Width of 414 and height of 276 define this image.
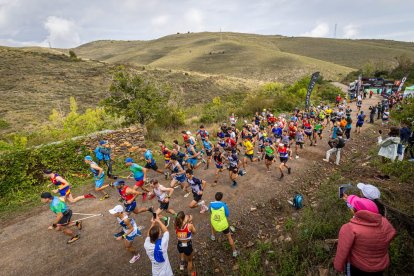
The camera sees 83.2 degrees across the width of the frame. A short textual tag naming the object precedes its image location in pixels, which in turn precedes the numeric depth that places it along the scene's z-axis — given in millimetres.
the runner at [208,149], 12203
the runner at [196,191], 7863
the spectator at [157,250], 4562
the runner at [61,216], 6793
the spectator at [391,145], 9080
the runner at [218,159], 10008
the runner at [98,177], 9422
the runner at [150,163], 10367
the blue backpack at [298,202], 8180
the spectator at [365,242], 3414
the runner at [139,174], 8961
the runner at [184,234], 5249
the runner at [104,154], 11078
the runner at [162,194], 7406
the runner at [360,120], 16031
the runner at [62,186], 8188
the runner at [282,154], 10391
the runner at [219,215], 5988
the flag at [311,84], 19312
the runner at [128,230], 5758
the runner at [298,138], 12953
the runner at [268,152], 10750
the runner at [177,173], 9141
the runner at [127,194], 7039
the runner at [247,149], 11234
